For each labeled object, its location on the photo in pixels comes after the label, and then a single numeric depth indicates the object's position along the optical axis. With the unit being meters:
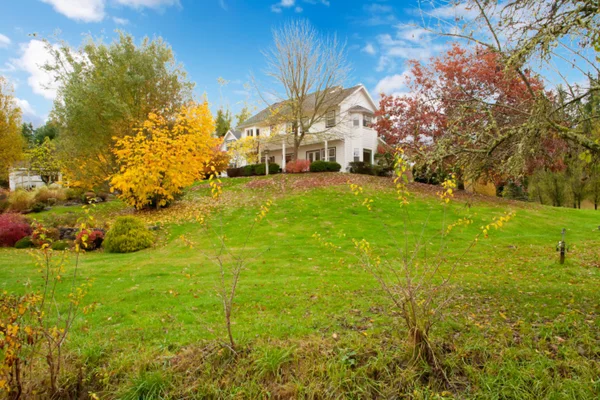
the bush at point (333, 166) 24.30
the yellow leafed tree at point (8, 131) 21.95
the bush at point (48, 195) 21.21
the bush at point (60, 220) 13.68
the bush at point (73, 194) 23.13
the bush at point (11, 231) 11.84
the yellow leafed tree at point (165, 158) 14.48
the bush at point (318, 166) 24.19
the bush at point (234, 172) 29.72
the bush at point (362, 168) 24.98
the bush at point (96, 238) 11.64
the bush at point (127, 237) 11.20
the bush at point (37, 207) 18.73
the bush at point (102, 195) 23.07
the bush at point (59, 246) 11.01
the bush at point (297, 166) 24.64
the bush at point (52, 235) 11.28
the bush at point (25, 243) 11.66
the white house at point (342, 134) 26.75
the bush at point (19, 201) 18.61
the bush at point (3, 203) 18.20
